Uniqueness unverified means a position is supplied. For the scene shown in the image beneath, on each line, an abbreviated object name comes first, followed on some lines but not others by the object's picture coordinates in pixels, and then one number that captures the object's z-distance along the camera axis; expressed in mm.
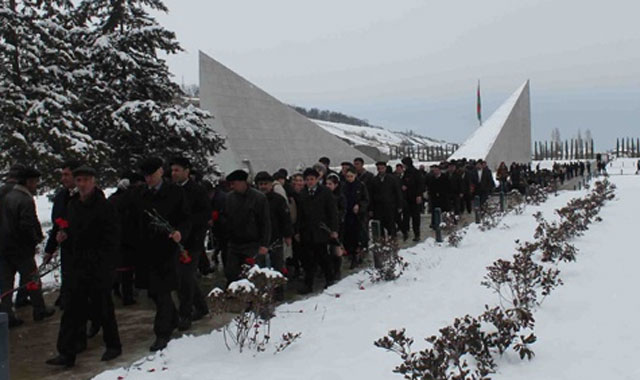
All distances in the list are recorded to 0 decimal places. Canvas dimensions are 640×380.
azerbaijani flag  70500
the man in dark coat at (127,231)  5230
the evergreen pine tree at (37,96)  10062
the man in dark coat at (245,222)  6039
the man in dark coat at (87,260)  4699
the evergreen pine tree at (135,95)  12156
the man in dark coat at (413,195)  11297
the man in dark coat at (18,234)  6070
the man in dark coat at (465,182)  14328
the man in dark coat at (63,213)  4910
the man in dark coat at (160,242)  4981
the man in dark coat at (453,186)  13190
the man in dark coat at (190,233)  5469
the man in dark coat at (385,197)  9750
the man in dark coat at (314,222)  7180
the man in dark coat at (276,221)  6680
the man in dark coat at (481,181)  16125
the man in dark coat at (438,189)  12789
